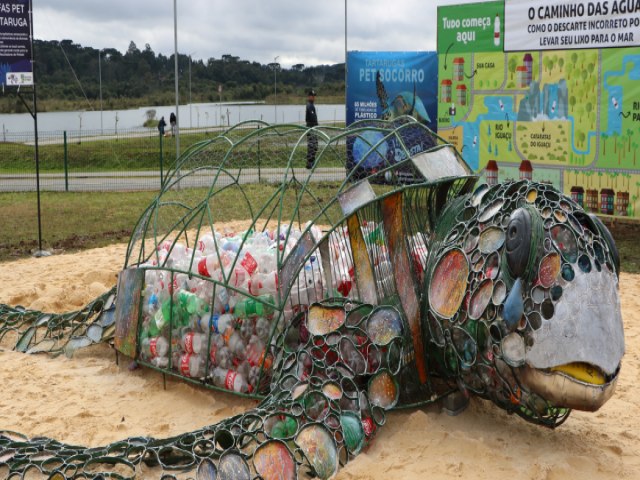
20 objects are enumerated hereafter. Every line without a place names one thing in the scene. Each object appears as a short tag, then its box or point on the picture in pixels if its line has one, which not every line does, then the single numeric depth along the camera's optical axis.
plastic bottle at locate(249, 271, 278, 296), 5.21
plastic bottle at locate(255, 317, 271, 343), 5.14
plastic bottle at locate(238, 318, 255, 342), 5.21
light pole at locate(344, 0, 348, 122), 19.25
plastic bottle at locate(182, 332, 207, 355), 5.43
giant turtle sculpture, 3.91
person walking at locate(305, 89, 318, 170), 15.50
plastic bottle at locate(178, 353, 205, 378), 5.45
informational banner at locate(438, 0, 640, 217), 11.03
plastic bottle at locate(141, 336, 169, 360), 5.70
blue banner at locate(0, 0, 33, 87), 10.56
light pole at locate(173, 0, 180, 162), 15.84
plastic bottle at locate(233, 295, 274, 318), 5.14
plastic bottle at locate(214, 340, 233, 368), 5.31
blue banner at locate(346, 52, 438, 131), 14.13
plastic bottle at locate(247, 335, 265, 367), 5.14
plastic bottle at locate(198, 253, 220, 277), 5.51
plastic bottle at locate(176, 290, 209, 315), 5.45
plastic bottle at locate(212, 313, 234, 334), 5.29
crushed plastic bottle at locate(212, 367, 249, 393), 5.20
